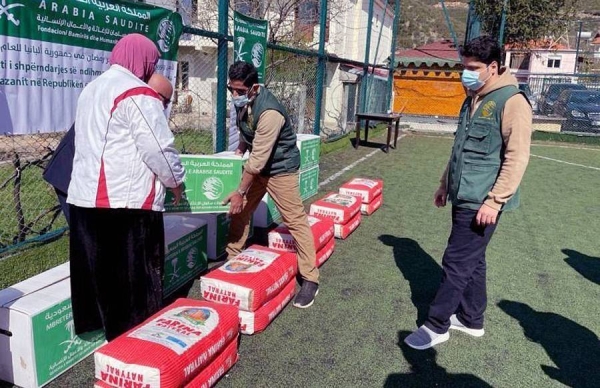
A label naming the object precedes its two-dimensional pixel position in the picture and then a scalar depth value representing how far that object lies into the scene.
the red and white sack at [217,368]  2.56
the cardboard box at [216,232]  4.49
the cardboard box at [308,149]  6.26
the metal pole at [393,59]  15.15
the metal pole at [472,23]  17.23
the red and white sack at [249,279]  3.24
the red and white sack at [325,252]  4.56
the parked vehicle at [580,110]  15.93
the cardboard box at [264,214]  5.56
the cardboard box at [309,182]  6.58
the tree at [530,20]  25.34
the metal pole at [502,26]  15.10
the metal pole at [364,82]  13.01
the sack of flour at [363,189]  6.33
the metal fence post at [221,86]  5.74
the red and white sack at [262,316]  3.29
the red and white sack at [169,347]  2.27
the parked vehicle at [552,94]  17.33
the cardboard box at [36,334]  2.61
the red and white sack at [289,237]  4.44
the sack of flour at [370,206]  6.41
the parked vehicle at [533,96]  17.62
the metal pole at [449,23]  14.88
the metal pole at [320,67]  9.27
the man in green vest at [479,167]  2.82
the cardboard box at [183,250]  3.79
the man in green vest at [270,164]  3.47
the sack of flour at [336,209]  5.35
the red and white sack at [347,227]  5.36
